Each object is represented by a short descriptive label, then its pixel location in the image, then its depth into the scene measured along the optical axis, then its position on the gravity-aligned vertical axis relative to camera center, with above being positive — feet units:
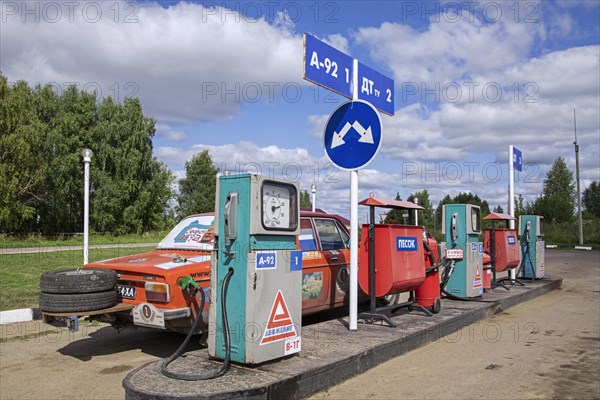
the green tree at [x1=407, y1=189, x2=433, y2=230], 215.22 +8.86
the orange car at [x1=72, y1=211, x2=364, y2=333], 18.11 -1.94
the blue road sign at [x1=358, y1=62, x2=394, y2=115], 22.94 +6.33
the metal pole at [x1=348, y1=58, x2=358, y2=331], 21.01 -1.07
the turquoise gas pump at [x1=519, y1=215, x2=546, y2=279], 43.73 -2.05
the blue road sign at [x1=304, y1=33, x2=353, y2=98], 19.51 +6.28
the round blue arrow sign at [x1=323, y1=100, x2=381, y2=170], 20.20 +3.53
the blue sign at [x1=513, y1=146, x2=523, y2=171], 42.27 +5.29
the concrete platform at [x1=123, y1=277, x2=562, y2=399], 13.34 -4.44
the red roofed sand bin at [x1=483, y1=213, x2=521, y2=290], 37.70 -1.80
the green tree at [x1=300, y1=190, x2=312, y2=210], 203.48 +10.06
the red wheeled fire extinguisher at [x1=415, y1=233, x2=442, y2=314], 25.77 -3.24
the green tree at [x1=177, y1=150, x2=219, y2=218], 183.52 +14.84
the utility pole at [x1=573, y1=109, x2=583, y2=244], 111.75 +8.30
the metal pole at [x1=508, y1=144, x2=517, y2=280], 41.27 +3.49
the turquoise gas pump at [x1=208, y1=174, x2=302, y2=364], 15.07 -1.53
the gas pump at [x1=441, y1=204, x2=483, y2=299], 30.78 -1.51
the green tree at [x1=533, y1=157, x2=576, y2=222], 182.70 +10.71
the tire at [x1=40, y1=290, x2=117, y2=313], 17.72 -2.75
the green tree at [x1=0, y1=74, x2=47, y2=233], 102.17 +13.69
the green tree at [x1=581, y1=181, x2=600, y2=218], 377.30 +19.59
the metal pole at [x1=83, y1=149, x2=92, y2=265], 33.31 +0.78
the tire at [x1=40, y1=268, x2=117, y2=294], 17.83 -2.07
